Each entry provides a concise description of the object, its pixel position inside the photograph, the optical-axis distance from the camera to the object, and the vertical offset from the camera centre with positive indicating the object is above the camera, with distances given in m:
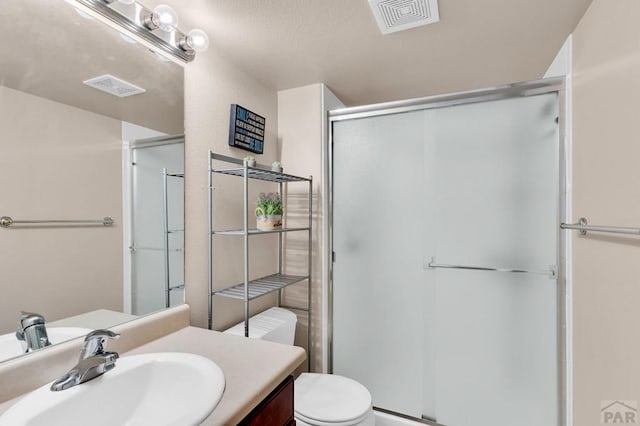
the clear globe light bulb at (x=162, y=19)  1.15 +0.75
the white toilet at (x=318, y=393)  1.34 -0.91
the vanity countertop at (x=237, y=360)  0.74 -0.48
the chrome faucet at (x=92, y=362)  0.78 -0.41
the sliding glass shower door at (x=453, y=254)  1.55 -0.25
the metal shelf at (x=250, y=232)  1.47 -0.10
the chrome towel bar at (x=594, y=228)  0.88 -0.06
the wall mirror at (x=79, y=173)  0.84 +0.13
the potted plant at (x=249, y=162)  1.47 +0.25
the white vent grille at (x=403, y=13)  1.21 +0.85
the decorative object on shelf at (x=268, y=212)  1.66 +0.00
